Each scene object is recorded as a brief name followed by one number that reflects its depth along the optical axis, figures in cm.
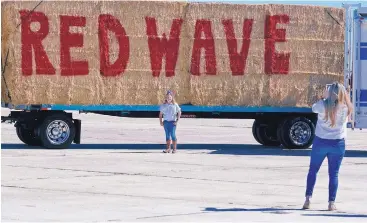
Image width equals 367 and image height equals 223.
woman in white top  1460
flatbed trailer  2691
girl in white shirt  2608
